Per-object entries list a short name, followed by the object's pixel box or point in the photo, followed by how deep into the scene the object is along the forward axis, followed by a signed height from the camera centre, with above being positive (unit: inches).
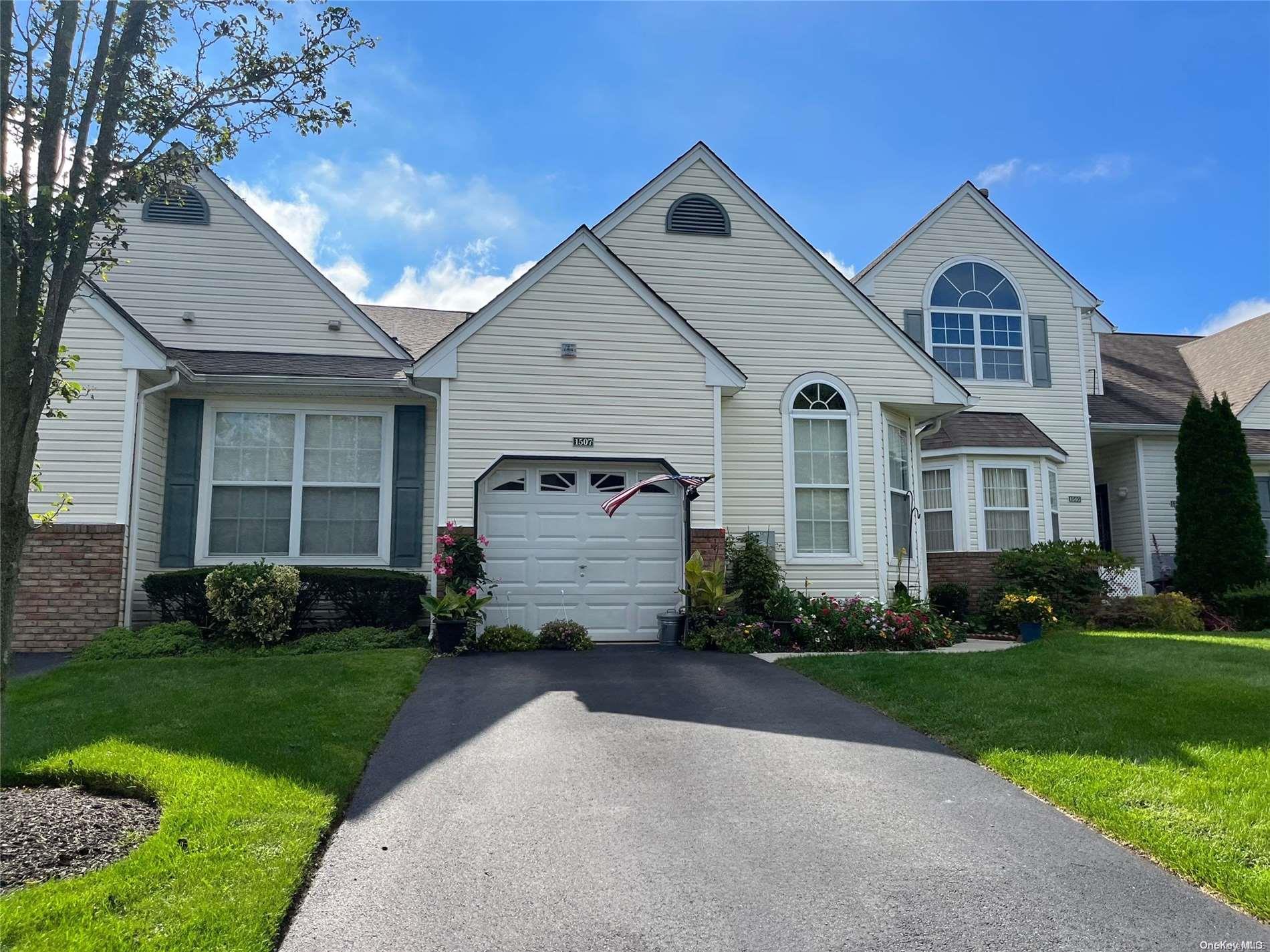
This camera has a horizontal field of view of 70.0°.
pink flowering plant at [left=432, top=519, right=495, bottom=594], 442.6 +4.4
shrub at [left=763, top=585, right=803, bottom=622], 473.7 -19.9
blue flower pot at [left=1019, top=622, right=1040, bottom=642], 509.4 -35.5
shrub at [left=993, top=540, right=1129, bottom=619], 575.2 -6.1
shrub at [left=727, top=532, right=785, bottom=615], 490.0 -3.5
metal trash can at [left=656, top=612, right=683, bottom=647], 461.7 -30.3
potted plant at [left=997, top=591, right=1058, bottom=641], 534.3 -23.8
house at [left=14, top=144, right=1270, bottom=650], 458.9 +83.7
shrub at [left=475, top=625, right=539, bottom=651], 435.8 -33.9
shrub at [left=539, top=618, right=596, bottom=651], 443.2 -33.5
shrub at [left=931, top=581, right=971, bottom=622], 607.2 -21.6
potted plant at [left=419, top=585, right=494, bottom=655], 424.5 -21.4
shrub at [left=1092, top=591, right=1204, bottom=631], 549.0 -28.7
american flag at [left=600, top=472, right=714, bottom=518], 450.0 +41.8
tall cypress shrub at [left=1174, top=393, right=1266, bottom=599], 611.8 +40.6
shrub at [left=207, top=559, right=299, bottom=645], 420.2 -15.1
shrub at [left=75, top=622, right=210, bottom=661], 396.5 -32.6
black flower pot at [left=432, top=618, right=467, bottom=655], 424.5 -30.5
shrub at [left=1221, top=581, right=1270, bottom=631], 568.1 -24.6
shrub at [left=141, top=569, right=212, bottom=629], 442.9 -11.3
